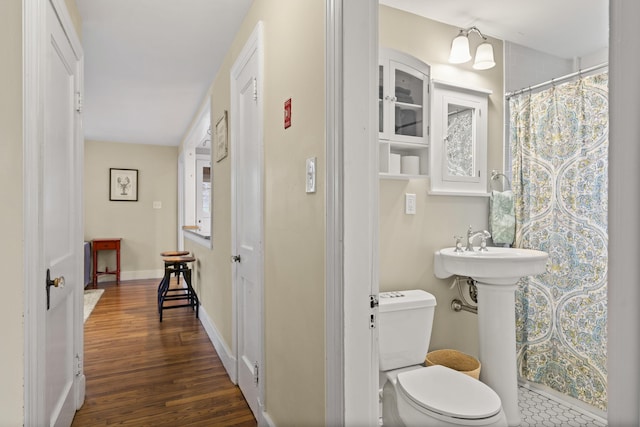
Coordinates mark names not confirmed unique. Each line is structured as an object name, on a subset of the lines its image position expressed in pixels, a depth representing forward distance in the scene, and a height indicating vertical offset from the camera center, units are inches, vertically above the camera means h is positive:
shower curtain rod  81.2 +32.2
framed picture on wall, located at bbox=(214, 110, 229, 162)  107.1 +23.0
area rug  158.3 -44.0
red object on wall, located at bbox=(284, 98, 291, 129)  60.1 +16.6
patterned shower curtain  81.0 -4.3
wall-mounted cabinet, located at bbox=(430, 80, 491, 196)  91.4 +18.8
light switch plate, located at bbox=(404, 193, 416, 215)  87.2 +1.8
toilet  52.6 -28.8
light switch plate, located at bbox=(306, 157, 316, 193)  51.1 +5.3
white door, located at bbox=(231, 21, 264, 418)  76.0 -1.9
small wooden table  219.0 -23.2
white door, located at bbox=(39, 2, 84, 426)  59.5 -3.3
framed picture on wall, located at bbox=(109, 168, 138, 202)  238.5 +17.7
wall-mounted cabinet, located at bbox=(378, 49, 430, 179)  82.0 +22.6
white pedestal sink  75.2 -22.1
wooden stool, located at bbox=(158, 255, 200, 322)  153.0 -30.1
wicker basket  80.4 -34.1
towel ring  99.4 +9.7
